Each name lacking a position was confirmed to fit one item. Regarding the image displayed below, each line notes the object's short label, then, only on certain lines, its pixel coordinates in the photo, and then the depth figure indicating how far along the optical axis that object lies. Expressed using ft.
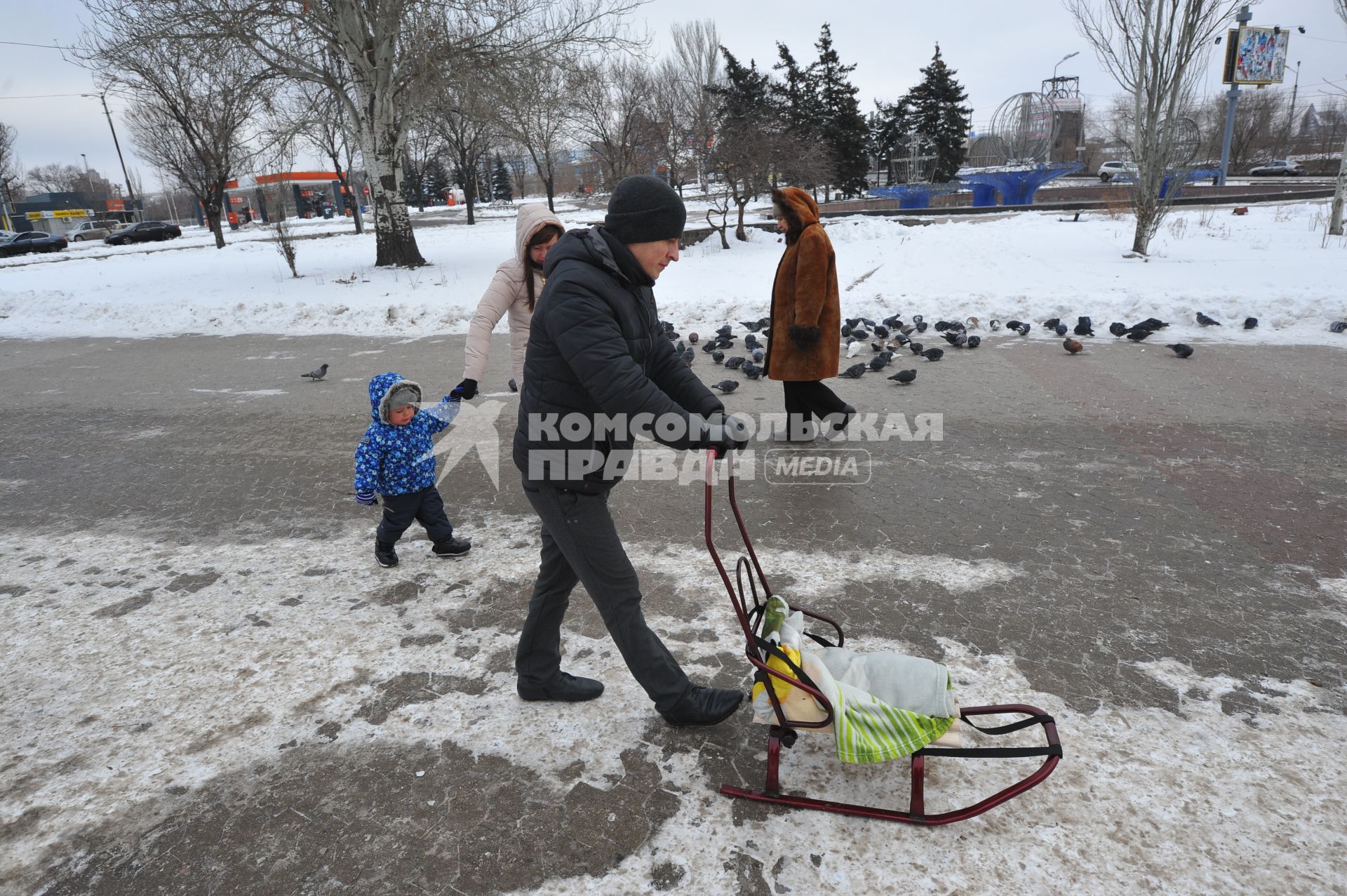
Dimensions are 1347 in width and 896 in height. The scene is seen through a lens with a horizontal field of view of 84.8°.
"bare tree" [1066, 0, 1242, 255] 43.04
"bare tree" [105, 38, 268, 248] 50.21
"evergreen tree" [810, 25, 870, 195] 118.73
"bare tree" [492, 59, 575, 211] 49.88
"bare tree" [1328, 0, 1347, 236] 46.52
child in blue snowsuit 13.19
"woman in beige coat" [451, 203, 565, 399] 15.42
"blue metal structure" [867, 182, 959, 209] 102.68
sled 7.41
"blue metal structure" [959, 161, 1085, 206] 98.94
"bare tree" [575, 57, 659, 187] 81.51
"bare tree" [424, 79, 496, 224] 49.93
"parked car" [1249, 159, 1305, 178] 134.82
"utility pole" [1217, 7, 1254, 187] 113.97
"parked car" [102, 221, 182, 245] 123.13
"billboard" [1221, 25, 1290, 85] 121.19
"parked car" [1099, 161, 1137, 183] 116.98
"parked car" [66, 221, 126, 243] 145.59
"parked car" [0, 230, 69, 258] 110.83
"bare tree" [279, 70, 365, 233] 54.95
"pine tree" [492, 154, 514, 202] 197.57
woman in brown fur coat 17.61
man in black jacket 7.66
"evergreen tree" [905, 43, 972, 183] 128.67
